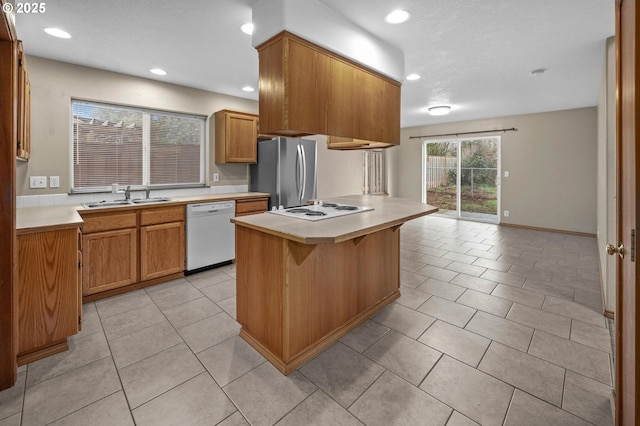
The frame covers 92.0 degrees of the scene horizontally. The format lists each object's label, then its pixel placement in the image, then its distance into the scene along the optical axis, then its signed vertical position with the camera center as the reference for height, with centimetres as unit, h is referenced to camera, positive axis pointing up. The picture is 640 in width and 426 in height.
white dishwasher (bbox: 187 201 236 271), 367 -29
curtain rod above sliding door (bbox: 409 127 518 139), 663 +179
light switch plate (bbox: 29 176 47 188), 317 +30
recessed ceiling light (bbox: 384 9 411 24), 241 +156
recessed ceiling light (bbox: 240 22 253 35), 258 +156
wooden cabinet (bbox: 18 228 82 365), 201 -55
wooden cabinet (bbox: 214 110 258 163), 437 +107
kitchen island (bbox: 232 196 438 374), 192 -49
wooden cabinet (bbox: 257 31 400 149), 226 +97
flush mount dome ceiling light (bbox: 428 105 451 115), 558 +184
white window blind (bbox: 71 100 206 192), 355 +82
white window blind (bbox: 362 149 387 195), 792 +101
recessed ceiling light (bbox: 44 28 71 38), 263 +155
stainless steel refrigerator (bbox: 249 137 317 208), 432 +58
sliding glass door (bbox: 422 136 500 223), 708 +82
